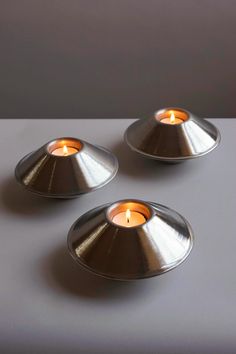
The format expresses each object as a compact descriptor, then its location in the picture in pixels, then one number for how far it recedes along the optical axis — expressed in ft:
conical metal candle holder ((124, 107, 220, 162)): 2.54
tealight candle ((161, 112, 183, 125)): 2.72
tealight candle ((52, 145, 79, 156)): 2.50
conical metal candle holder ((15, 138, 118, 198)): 2.31
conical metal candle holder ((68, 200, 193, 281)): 1.88
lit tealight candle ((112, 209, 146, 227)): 2.06
